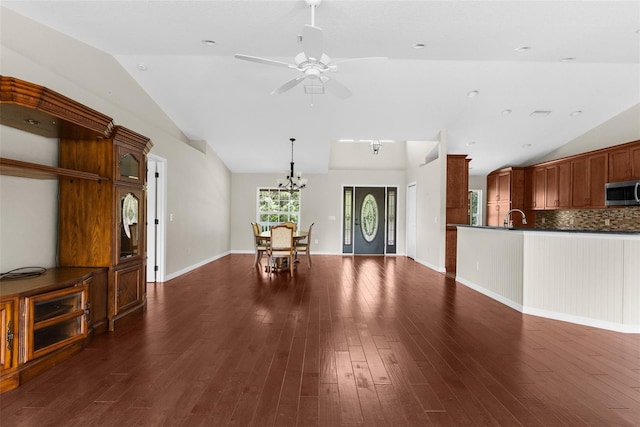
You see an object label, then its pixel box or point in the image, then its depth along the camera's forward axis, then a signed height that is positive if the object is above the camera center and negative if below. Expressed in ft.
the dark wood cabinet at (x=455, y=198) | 21.77 +1.18
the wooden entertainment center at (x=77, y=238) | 7.39 -0.85
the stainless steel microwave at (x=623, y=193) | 16.89 +1.30
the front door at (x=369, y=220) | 31.65 -0.49
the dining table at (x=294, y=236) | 21.25 -1.43
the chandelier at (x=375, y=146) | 28.99 +6.13
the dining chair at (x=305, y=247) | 22.41 -2.23
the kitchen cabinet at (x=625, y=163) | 17.49 +3.00
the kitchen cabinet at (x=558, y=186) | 22.11 +2.15
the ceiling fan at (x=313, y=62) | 8.49 +4.60
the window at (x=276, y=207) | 32.04 +0.70
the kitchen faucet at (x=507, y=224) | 15.08 -0.35
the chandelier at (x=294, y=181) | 24.04 +2.42
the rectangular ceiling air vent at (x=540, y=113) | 19.11 +6.05
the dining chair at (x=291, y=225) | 20.40 -0.67
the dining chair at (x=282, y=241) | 20.30 -1.65
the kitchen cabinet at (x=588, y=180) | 19.56 +2.28
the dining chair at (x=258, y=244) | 22.26 -2.04
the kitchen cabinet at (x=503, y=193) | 26.32 +1.92
